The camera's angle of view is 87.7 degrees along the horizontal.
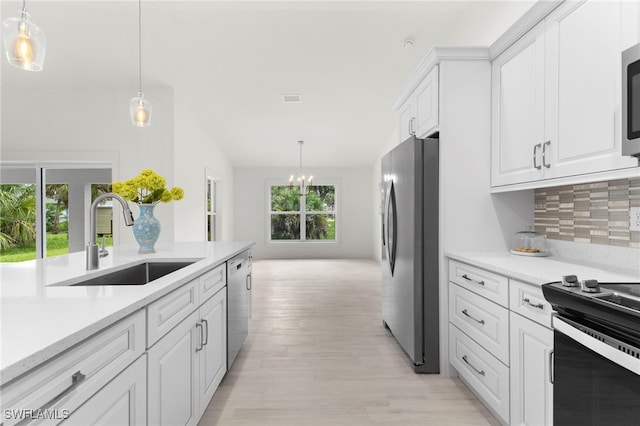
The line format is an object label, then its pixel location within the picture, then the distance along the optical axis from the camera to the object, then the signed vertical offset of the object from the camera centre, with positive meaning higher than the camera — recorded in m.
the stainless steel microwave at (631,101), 1.20 +0.42
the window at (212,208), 7.02 +0.13
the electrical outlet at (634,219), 1.60 -0.03
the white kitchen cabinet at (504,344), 1.44 -0.68
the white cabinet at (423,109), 2.49 +0.88
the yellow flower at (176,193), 2.39 +0.15
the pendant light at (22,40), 1.72 +0.91
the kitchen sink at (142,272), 1.78 -0.34
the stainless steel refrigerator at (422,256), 2.41 -0.31
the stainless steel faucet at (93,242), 1.58 -0.13
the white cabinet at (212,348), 1.73 -0.77
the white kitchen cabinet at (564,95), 1.43 +0.61
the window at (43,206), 4.81 +0.12
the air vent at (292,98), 5.05 +1.79
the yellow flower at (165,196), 2.33 +0.13
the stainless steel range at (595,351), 0.88 -0.41
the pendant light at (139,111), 2.78 +0.87
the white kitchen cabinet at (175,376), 1.18 -0.65
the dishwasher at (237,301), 2.27 -0.66
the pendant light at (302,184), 7.08 +0.71
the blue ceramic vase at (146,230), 2.25 -0.11
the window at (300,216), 8.59 -0.06
